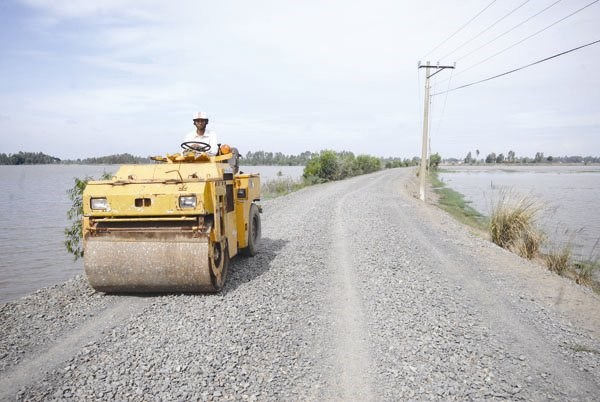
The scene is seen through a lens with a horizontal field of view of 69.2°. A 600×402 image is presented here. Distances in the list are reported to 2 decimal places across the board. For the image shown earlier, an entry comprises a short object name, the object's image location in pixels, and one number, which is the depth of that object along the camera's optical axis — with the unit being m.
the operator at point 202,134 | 7.62
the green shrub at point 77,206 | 8.84
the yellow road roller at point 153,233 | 5.70
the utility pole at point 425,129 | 22.77
